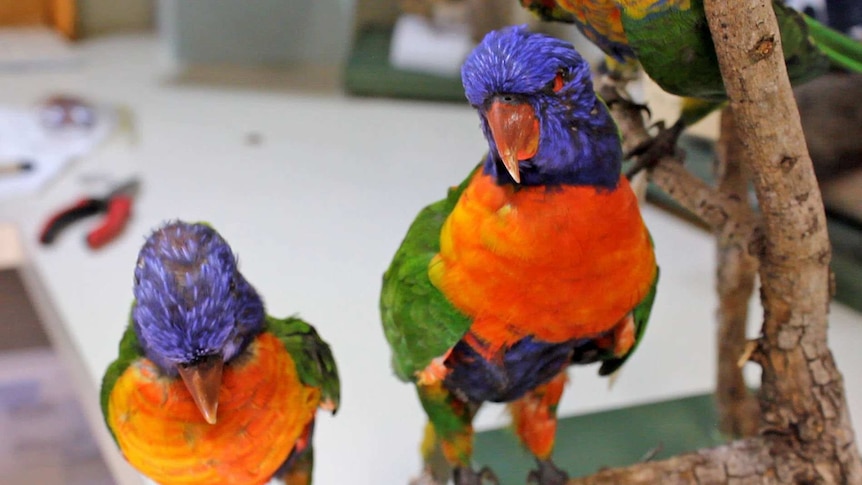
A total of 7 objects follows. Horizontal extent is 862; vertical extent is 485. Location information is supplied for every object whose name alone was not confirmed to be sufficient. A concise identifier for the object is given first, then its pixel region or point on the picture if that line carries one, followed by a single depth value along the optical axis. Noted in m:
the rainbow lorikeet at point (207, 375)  0.56
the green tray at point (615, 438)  0.73
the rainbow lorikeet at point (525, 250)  0.55
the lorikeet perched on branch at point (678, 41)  0.60
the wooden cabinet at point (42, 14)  1.77
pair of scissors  0.93
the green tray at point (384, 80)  1.50
